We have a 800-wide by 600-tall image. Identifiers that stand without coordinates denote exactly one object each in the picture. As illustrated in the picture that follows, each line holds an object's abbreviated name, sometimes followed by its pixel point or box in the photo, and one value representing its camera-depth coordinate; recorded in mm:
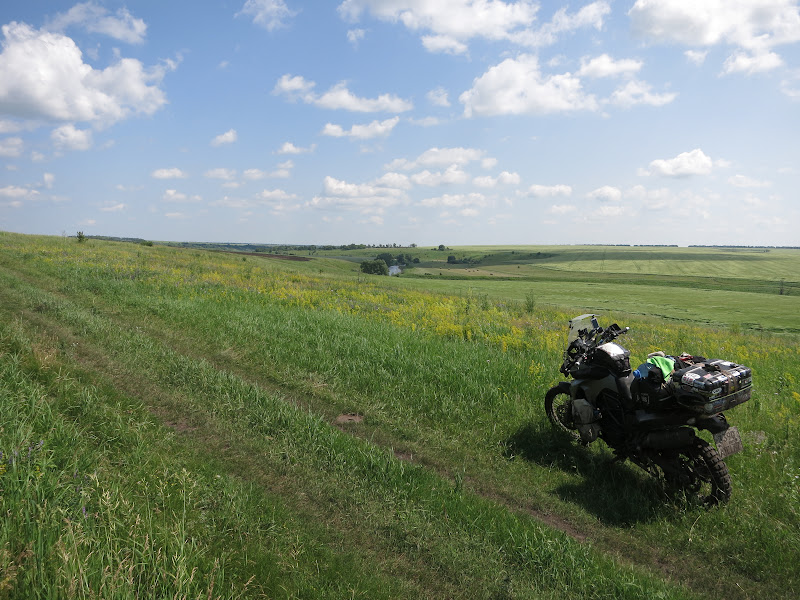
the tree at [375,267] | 100250
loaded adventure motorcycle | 5109
